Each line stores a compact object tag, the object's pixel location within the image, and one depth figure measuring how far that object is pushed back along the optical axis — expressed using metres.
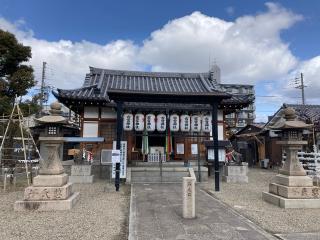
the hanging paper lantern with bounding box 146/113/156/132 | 13.96
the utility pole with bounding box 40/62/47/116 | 37.62
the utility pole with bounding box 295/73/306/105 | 41.91
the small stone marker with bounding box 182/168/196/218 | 7.47
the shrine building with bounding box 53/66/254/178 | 12.72
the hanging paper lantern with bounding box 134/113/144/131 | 13.84
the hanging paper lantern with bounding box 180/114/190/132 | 13.95
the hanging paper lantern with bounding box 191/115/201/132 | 13.82
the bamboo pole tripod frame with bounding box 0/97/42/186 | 13.29
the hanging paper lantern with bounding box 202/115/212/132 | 13.84
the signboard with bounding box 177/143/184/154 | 17.68
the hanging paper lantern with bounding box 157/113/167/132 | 14.02
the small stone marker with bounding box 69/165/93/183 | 14.70
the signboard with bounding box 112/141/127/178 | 13.72
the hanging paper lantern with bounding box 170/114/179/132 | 14.07
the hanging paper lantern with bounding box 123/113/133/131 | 13.65
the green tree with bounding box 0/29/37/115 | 17.08
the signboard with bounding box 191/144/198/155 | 17.61
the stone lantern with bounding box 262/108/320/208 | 8.90
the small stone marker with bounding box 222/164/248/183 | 15.34
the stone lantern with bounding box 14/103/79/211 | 8.47
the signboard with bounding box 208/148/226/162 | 16.00
